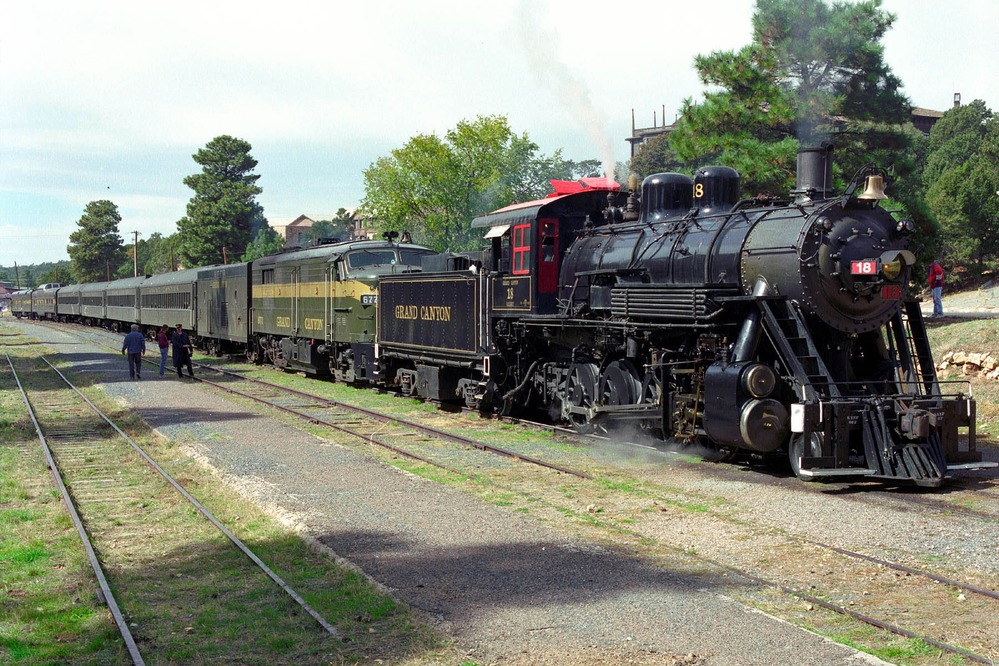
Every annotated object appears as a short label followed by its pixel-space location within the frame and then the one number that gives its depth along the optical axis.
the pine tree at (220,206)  78.06
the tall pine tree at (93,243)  113.38
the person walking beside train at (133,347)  24.44
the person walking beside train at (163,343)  25.43
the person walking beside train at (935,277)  22.79
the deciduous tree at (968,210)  43.94
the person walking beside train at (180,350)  25.00
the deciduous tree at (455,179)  51.78
